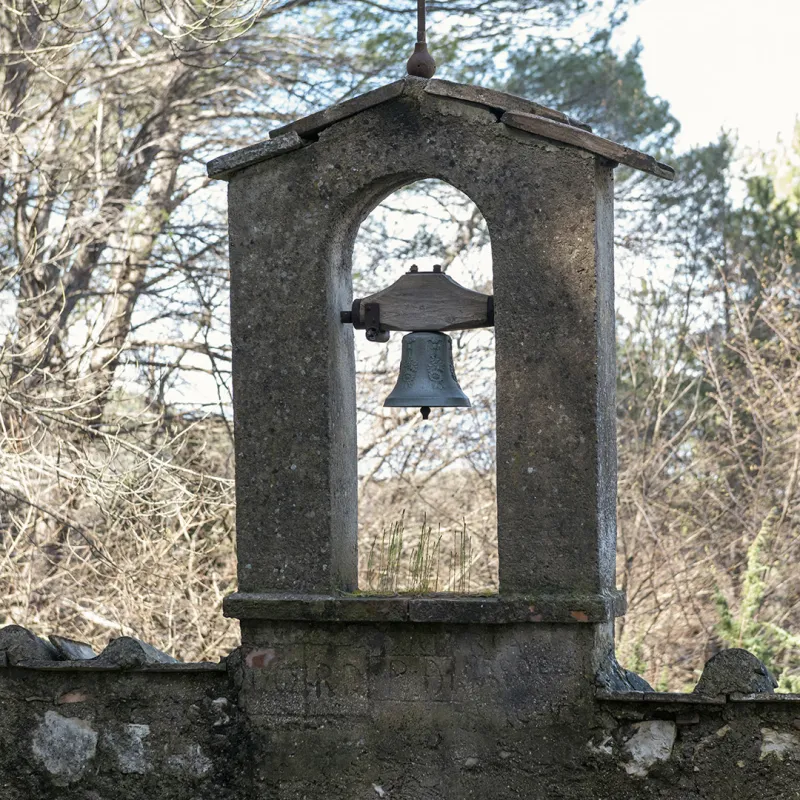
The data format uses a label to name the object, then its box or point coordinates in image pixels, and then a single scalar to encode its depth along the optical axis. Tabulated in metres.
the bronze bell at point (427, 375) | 7.50
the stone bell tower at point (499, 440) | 6.75
